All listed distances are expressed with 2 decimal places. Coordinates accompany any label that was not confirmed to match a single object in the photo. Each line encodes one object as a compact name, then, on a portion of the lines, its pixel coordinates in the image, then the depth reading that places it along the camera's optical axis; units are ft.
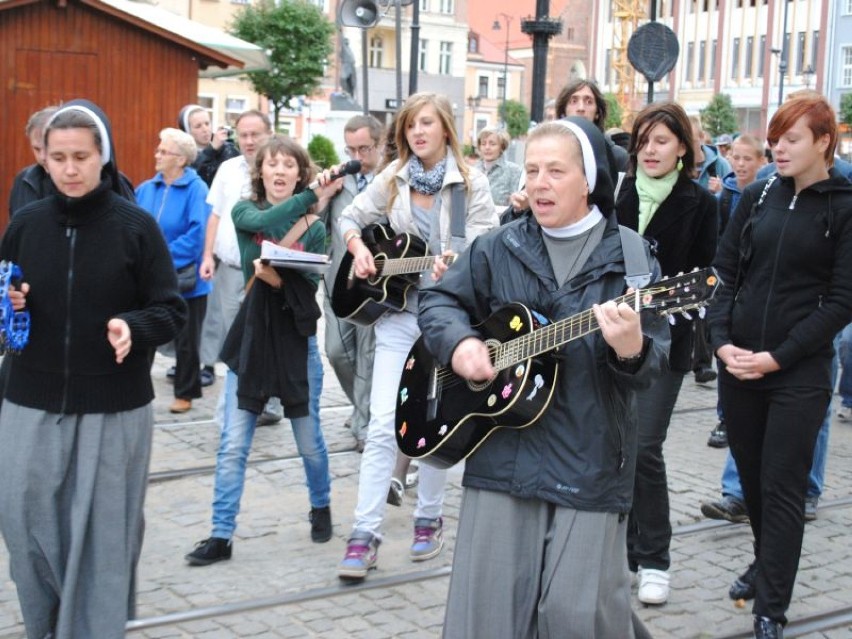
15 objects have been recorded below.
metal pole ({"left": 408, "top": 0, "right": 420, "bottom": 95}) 56.90
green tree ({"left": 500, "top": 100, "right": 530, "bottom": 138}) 266.98
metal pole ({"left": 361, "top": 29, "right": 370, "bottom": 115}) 44.73
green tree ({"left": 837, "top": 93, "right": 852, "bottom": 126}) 189.06
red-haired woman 17.10
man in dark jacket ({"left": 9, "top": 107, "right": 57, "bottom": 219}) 23.07
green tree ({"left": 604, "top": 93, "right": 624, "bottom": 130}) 201.94
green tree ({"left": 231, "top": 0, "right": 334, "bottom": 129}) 154.27
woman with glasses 31.53
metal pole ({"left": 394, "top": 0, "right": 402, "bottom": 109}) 49.62
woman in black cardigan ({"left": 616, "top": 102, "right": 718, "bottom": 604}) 18.53
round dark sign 44.06
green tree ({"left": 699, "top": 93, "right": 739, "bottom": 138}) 219.82
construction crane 203.64
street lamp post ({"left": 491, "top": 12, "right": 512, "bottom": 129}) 253.24
